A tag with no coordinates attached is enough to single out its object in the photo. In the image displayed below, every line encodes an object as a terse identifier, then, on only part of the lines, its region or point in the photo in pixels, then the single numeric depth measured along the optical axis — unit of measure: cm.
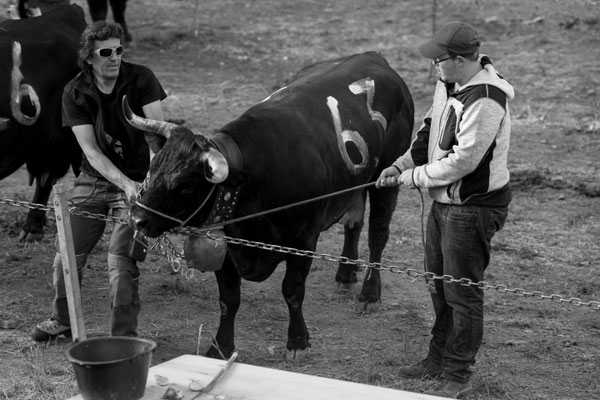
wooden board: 801
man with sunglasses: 1074
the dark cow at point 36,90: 1316
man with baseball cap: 946
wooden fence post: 885
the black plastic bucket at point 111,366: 757
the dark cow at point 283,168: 1000
